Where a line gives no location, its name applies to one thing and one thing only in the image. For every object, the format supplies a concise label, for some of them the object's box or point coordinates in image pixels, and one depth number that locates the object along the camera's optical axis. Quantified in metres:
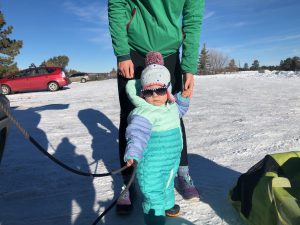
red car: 12.01
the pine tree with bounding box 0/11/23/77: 21.13
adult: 1.74
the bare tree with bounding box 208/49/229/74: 56.12
